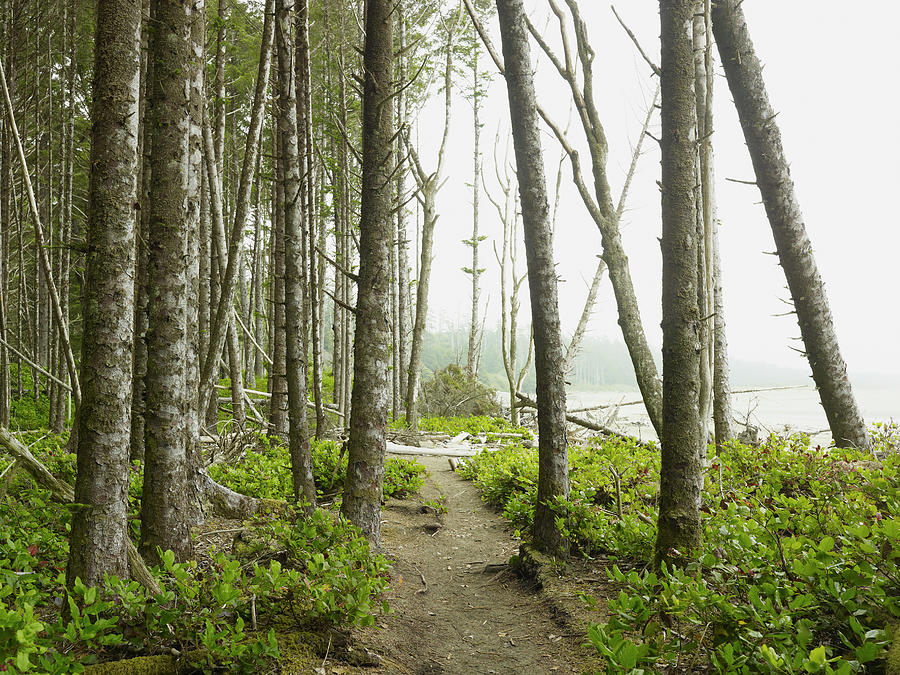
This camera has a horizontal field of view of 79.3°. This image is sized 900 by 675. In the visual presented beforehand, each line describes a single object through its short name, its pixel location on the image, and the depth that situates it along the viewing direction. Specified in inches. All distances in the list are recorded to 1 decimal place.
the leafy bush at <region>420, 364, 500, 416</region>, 633.0
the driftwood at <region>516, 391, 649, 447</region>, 343.3
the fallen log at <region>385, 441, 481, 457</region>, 371.9
